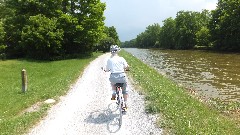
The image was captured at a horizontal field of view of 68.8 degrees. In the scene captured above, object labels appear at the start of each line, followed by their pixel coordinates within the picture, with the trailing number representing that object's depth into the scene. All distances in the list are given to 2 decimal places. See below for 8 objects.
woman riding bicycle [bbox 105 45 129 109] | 6.58
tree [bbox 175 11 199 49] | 66.91
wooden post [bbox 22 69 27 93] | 10.83
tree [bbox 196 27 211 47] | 56.84
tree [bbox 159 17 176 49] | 78.02
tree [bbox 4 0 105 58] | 26.88
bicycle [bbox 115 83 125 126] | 6.53
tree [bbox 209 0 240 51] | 46.04
